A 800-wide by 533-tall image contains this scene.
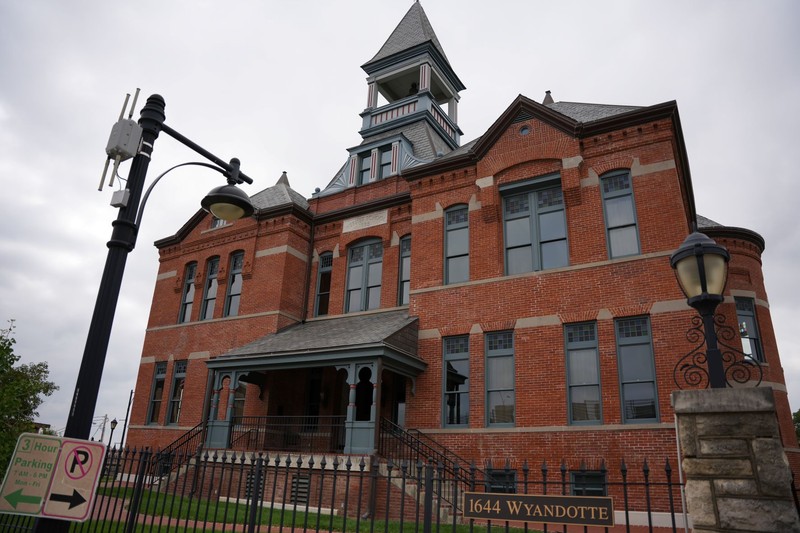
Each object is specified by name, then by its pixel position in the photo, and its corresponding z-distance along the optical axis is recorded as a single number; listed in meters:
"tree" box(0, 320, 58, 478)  9.26
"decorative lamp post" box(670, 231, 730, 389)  5.84
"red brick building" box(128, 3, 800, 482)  14.74
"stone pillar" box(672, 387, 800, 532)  4.85
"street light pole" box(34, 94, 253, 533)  5.58
